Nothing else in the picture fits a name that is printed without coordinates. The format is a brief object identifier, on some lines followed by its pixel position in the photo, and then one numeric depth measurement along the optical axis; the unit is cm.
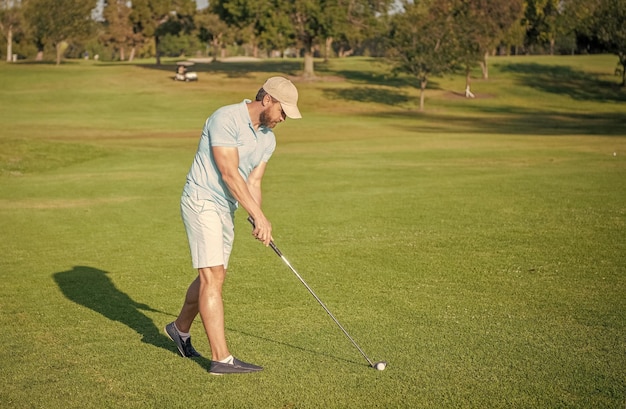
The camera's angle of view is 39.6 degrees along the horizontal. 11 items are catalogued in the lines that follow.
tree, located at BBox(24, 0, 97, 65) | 10150
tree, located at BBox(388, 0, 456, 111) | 6297
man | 721
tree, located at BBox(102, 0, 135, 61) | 14162
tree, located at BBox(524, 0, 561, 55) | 10781
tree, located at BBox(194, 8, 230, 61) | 11221
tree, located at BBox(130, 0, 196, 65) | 11775
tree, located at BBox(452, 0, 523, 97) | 6594
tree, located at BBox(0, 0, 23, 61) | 11194
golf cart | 7994
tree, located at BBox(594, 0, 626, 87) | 7146
